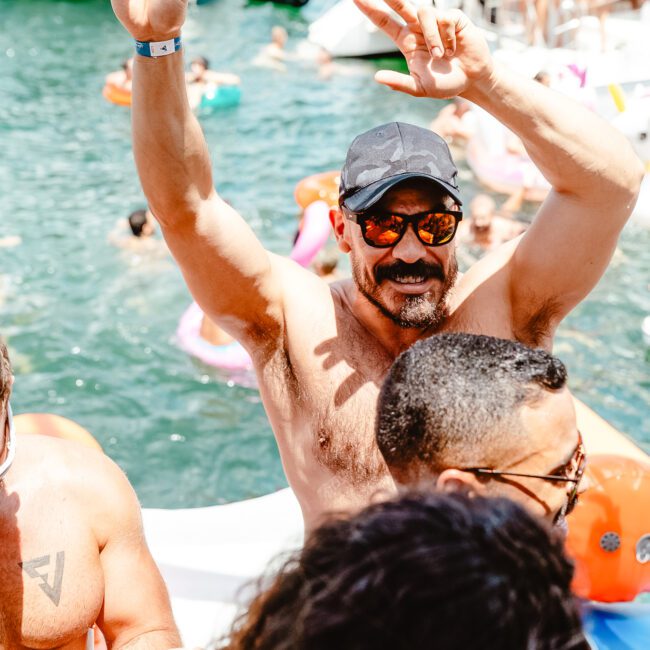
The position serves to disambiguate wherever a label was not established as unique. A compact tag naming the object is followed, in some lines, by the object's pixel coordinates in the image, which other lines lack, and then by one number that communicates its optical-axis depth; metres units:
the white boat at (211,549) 2.78
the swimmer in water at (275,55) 13.37
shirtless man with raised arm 1.71
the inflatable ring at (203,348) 5.86
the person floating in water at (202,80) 11.06
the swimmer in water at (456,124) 9.91
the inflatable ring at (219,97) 11.13
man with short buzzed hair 1.29
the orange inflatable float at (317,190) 6.37
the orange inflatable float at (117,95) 11.05
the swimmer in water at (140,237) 7.42
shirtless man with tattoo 1.77
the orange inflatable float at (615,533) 2.66
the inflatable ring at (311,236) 5.01
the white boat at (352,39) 13.75
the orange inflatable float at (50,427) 2.85
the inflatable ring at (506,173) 8.36
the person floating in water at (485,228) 7.17
